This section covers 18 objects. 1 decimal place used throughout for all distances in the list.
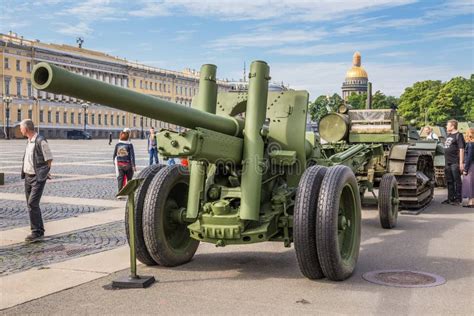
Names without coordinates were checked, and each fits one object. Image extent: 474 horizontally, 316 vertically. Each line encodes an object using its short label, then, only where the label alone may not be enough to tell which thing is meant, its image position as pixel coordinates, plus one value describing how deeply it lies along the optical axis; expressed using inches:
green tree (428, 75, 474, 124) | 3420.3
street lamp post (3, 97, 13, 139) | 3031.5
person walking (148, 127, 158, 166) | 865.5
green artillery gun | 254.2
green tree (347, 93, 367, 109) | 4863.7
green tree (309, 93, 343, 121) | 4369.6
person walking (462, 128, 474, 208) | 542.3
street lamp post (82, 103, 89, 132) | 3500.5
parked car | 3447.3
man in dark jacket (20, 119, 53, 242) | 356.5
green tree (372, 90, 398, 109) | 4786.9
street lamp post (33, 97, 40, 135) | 3560.5
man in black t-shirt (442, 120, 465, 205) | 557.0
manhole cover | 258.7
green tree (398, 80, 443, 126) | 3612.2
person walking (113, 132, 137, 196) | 536.4
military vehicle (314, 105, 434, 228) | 470.3
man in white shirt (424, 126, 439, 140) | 886.3
